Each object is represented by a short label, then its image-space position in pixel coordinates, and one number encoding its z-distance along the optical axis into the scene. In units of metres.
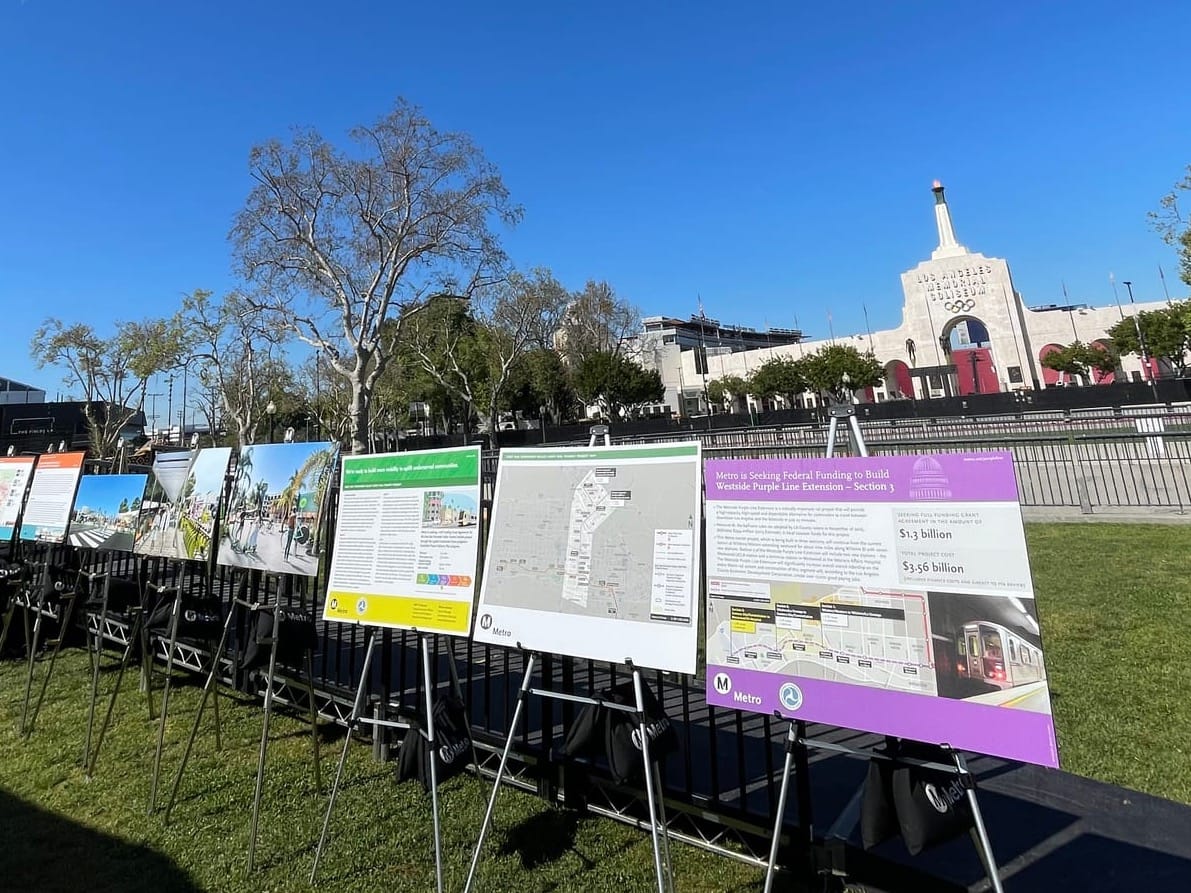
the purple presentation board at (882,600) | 1.92
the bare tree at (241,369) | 26.64
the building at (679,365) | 69.75
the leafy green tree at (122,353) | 35.84
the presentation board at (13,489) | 6.96
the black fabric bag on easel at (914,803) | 2.04
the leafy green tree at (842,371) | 55.38
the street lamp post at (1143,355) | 48.06
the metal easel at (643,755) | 2.25
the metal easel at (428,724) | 2.55
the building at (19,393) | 60.03
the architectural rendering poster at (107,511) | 5.52
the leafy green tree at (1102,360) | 52.59
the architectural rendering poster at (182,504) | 4.70
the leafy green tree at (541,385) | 52.31
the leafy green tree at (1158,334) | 42.25
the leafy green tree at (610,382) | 50.00
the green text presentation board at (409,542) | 3.15
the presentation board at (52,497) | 6.24
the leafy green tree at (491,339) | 41.62
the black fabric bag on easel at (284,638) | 3.83
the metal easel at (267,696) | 2.98
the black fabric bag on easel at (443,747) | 2.93
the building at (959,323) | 62.94
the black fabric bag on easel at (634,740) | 2.62
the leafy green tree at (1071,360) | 55.06
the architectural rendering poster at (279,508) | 3.87
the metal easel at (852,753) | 1.84
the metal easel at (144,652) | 4.10
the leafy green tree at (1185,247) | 23.33
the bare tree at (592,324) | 52.78
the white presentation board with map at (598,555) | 2.55
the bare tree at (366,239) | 21.81
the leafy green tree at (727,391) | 70.00
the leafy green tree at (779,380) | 59.22
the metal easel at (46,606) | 4.86
